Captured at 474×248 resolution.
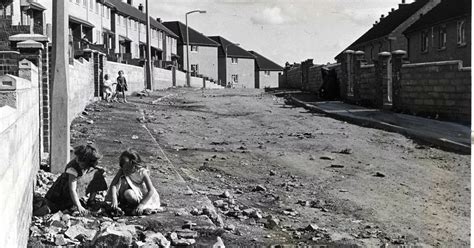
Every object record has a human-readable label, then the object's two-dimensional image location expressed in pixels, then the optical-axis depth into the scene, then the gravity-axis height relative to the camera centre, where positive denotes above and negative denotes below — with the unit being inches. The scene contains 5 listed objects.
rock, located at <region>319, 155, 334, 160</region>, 401.9 -41.7
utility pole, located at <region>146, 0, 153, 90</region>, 772.6 +32.3
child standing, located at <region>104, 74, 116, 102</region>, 693.7 +6.8
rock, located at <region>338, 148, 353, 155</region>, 424.3 -40.0
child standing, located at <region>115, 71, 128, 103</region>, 719.0 +10.3
